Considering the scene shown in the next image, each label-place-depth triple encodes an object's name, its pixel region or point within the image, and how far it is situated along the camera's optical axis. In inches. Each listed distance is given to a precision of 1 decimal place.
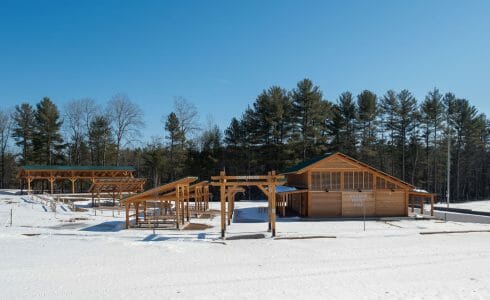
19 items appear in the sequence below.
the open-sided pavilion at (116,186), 1320.1
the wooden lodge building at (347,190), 1147.3
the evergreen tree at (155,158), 2034.9
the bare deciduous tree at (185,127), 2101.4
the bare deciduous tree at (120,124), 2090.3
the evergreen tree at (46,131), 2031.3
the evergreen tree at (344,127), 2004.9
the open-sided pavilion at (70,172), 1582.2
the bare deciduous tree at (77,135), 2148.1
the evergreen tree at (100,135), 2135.8
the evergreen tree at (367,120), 2006.0
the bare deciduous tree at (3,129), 2202.3
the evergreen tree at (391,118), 2053.4
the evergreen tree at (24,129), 2073.1
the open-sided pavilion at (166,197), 843.4
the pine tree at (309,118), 1895.9
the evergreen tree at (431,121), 2010.3
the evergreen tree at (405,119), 2003.0
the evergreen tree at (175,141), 2066.4
